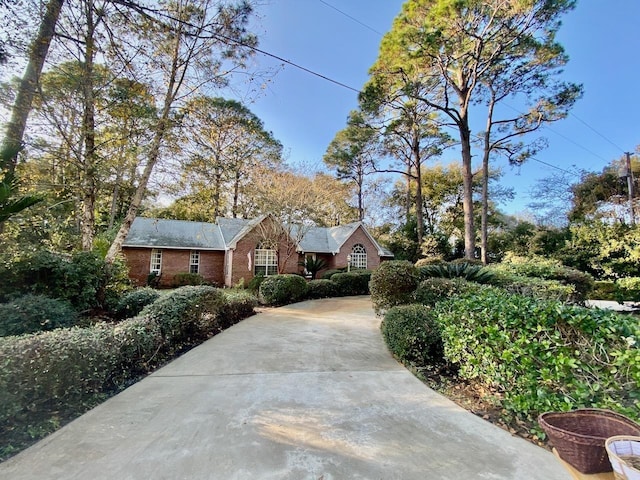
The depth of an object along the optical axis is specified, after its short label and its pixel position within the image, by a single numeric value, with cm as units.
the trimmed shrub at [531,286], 656
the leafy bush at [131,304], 728
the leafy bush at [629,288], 990
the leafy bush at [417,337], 489
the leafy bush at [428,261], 1481
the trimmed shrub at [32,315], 467
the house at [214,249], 1578
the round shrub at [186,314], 532
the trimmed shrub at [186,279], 1596
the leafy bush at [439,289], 593
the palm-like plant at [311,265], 1766
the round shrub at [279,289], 1161
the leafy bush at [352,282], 1487
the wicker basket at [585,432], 198
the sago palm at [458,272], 760
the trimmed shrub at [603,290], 1341
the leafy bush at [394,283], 768
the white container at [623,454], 162
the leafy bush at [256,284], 1341
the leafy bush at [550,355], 236
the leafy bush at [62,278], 584
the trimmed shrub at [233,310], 764
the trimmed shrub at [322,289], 1377
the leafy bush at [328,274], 1738
